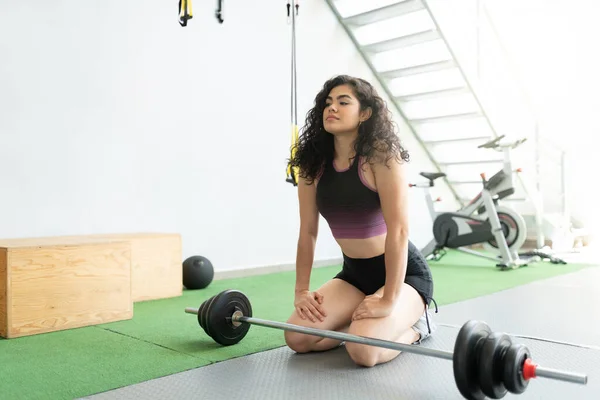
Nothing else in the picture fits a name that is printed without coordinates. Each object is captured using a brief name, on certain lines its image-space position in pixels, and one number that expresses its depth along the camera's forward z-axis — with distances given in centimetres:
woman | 181
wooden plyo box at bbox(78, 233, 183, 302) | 311
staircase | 484
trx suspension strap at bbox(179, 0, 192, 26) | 250
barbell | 131
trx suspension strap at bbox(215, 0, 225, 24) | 312
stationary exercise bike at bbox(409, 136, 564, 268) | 463
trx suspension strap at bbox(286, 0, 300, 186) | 286
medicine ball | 347
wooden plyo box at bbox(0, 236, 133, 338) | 227
